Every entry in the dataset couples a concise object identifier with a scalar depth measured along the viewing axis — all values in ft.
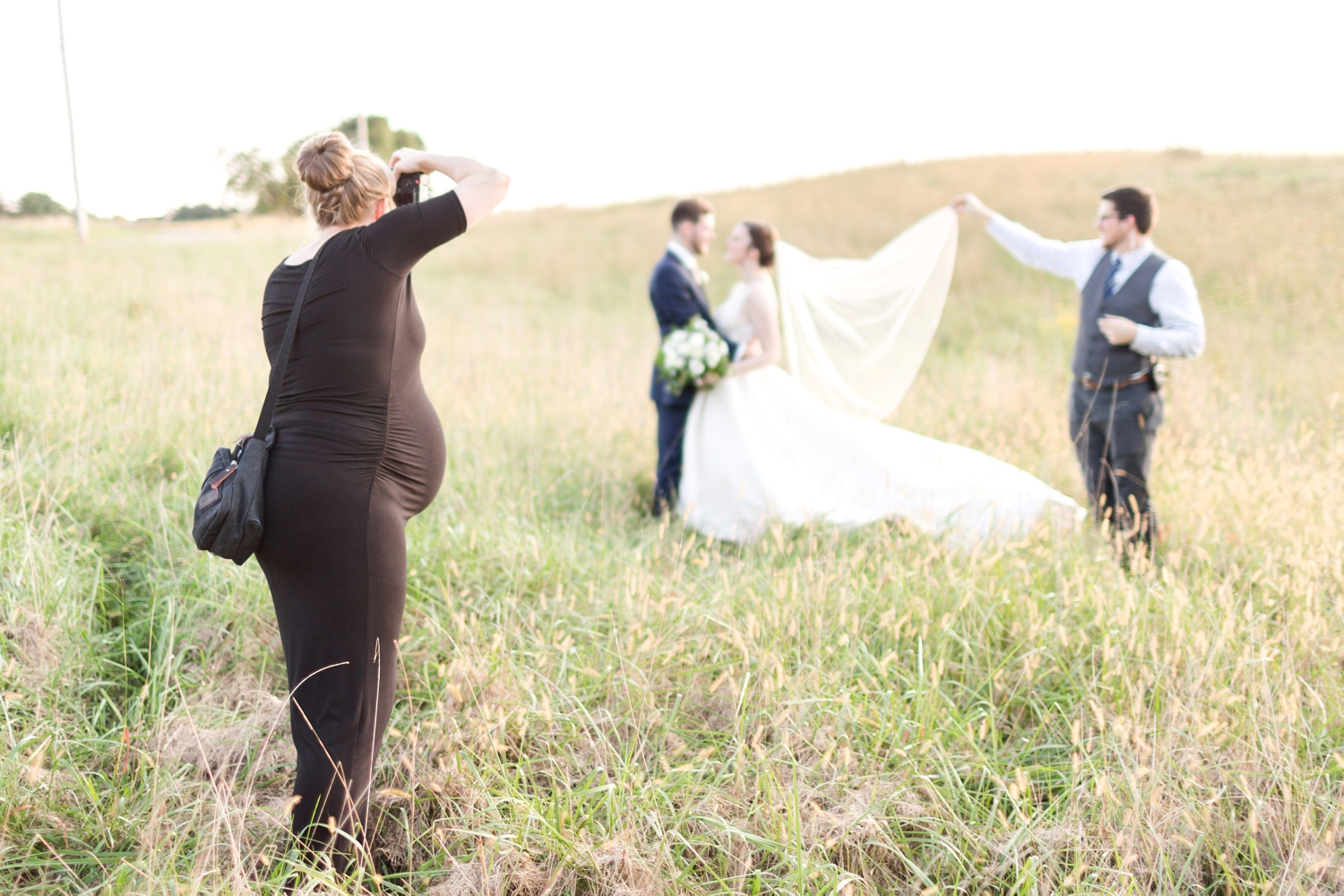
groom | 18.88
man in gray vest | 15.19
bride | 16.20
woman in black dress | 6.94
